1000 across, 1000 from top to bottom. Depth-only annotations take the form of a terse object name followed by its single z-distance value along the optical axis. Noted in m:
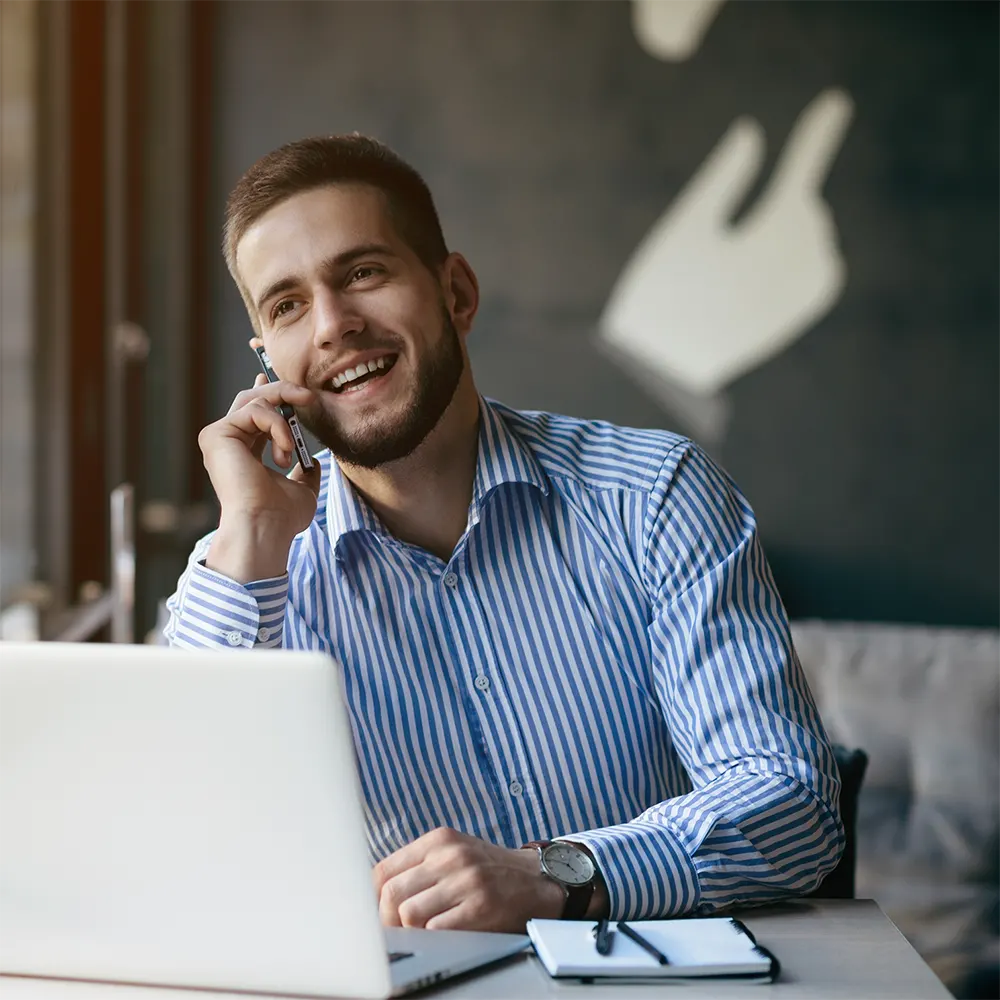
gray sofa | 2.68
